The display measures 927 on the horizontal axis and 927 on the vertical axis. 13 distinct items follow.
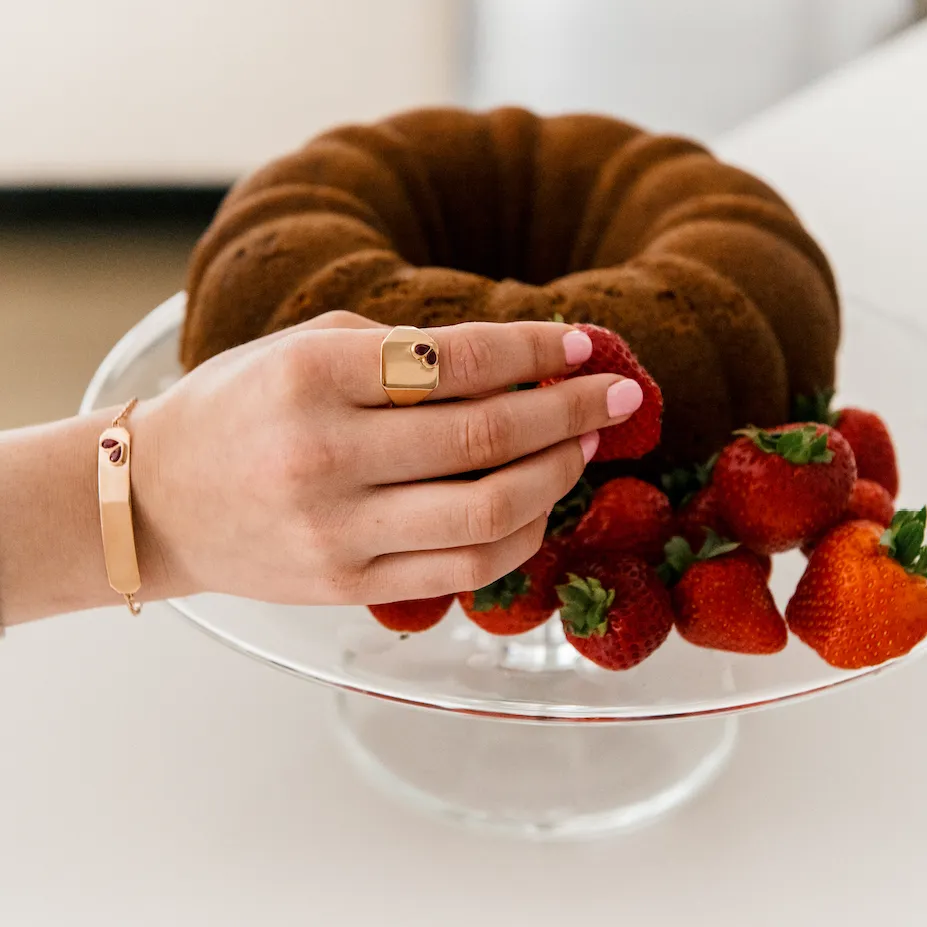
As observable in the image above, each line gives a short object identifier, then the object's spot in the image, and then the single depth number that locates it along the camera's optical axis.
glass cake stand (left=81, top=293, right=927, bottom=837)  0.45
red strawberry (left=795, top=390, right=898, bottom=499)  0.51
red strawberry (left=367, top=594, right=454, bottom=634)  0.47
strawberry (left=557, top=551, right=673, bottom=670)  0.45
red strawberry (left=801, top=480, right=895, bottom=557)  0.48
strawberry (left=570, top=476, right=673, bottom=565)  0.47
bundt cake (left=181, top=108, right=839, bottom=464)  0.52
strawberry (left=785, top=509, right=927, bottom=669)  0.44
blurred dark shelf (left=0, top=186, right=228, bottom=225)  1.65
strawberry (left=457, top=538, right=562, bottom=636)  0.46
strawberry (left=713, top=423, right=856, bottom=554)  0.46
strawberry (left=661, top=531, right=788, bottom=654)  0.46
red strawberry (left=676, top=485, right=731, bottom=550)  0.48
